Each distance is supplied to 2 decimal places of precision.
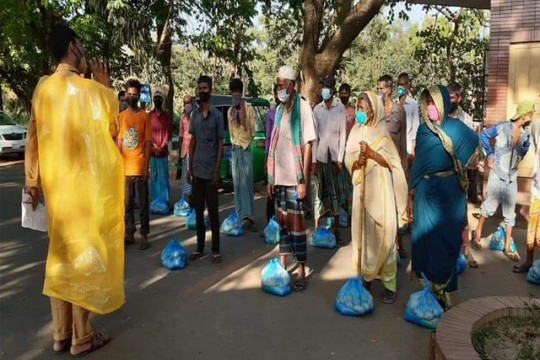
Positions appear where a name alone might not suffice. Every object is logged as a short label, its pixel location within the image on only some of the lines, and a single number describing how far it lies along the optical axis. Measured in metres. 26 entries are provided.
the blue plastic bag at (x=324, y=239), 6.06
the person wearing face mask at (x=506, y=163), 5.57
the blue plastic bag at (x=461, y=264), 5.11
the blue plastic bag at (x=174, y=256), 5.23
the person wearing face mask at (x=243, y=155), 6.98
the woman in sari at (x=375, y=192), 4.23
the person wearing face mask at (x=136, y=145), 5.86
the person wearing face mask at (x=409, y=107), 7.22
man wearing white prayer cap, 4.59
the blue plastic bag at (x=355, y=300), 4.05
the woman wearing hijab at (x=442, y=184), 3.94
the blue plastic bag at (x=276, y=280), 4.52
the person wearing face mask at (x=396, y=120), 6.30
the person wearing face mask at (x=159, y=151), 7.86
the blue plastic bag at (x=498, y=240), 5.92
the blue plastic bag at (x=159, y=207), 7.98
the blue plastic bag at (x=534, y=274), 4.87
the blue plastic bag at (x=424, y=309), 3.84
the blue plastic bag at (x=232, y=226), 6.68
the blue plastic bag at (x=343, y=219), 7.23
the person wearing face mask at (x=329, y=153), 6.42
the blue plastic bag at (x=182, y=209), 7.76
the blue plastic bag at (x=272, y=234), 6.28
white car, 16.23
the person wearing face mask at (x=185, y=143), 7.88
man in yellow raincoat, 3.25
